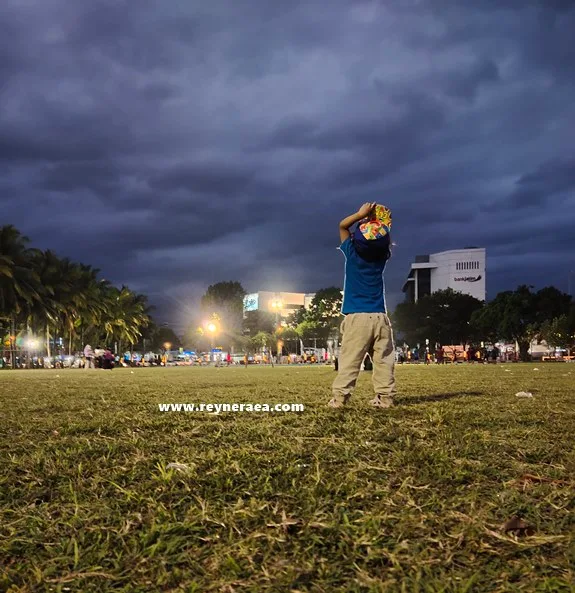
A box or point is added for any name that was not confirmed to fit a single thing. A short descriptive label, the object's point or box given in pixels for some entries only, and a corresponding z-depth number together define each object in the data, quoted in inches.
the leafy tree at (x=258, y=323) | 5049.2
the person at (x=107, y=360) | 1535.4
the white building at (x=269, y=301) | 5910.4
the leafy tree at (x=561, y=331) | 2632.9
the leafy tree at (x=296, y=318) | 4434.1
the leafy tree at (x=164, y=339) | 5295.3
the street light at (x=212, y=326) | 2965.8
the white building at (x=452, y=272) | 6127.0
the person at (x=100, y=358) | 1582.2
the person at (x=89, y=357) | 1711.4
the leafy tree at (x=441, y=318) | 3585.1
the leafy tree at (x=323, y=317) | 4195.4
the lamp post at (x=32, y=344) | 2779.0
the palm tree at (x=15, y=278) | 1831.9
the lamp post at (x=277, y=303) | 2955.2
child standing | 260.4
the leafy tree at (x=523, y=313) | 2925.7
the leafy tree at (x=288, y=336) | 4499.5
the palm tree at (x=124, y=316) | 2937.5
